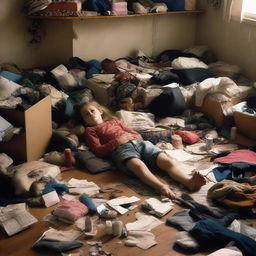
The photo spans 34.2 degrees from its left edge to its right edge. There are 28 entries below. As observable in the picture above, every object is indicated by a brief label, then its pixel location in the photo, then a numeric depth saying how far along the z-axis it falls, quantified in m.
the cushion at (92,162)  3.09
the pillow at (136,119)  3.62
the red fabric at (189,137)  3.58
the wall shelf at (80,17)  3.97
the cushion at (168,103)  3.86
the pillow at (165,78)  4.10
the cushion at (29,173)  2.70
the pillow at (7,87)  3.42
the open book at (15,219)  2.40
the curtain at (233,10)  4.39
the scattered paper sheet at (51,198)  2.65
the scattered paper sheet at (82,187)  2.82
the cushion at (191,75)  4.19
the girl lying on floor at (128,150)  2.84
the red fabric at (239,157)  3.14
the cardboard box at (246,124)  3.66
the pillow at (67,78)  3.95
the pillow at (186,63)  4.39
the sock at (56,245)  2.21
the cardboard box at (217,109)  3.87
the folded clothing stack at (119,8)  4.26
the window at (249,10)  4.38
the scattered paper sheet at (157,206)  2.58
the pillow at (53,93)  3.62
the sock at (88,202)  2.59
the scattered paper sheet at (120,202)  2.62
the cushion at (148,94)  3.92
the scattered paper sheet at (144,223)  2.44
